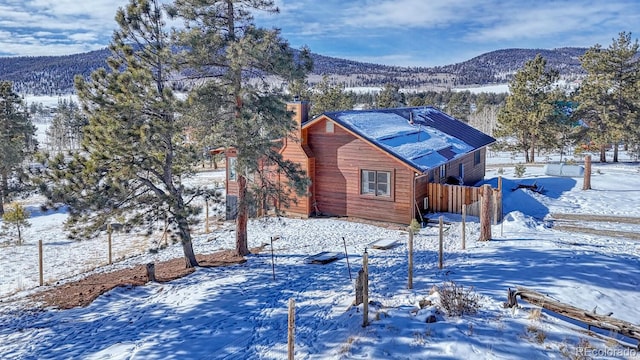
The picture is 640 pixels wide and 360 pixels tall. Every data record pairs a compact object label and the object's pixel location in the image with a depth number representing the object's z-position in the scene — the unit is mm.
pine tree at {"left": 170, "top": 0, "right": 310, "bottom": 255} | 12922
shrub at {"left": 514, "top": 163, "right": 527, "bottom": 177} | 28812
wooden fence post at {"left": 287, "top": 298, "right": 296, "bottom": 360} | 6703
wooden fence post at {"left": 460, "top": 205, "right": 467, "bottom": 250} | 14195
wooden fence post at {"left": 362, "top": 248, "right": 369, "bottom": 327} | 8336
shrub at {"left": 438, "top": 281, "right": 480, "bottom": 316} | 8305
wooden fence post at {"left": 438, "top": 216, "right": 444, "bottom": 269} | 11750
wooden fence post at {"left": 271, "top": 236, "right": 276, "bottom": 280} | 12672
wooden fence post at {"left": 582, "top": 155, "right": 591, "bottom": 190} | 24094
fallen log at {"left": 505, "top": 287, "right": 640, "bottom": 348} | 6867
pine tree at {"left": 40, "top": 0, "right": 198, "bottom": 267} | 11562
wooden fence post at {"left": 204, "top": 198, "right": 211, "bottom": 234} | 21672
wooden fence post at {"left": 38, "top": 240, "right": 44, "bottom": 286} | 14328
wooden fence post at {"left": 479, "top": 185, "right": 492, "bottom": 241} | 14430
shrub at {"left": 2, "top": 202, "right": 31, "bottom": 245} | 22797
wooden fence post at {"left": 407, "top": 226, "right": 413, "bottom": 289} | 10242
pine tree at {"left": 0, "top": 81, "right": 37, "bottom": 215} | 30595
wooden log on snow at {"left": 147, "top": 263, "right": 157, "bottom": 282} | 12603
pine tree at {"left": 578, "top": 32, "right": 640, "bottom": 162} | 34125
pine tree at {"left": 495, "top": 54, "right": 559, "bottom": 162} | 36625
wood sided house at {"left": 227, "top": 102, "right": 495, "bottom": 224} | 20031
